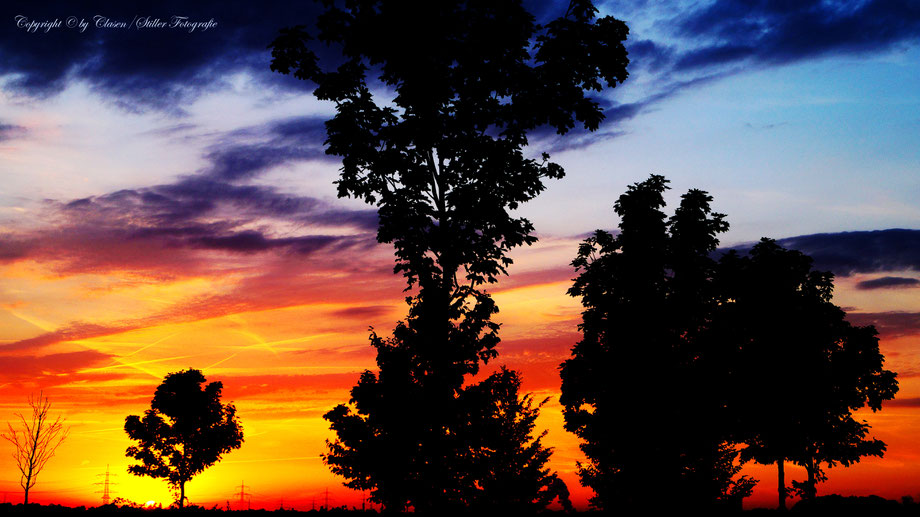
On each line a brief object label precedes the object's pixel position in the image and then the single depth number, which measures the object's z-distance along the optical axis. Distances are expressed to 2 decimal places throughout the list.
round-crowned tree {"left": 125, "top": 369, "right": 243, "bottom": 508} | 57.69
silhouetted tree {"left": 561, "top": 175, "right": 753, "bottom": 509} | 37.28
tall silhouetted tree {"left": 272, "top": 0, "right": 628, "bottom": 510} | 21.94
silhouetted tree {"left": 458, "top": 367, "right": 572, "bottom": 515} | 21.94
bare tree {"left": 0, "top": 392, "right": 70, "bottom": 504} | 45.97
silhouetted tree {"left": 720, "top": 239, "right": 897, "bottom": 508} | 45.75
